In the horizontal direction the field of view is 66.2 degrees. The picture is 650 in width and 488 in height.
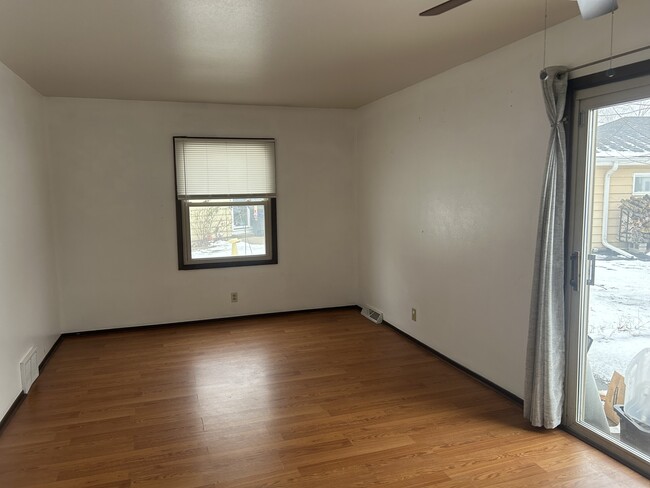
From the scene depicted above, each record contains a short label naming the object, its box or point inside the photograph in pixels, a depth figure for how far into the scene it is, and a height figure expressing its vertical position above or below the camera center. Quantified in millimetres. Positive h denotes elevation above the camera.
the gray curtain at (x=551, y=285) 2863 -460
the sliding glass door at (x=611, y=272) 2574 -364
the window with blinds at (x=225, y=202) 5402 +80
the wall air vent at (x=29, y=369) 3648 -1194
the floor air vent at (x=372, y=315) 5508 -1212
